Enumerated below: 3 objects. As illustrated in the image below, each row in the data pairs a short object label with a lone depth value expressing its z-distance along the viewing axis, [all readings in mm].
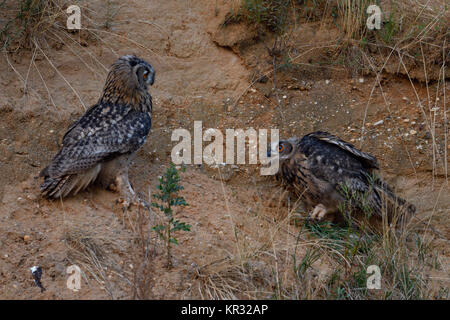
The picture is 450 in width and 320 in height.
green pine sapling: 4023
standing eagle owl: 4746
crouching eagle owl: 5309
